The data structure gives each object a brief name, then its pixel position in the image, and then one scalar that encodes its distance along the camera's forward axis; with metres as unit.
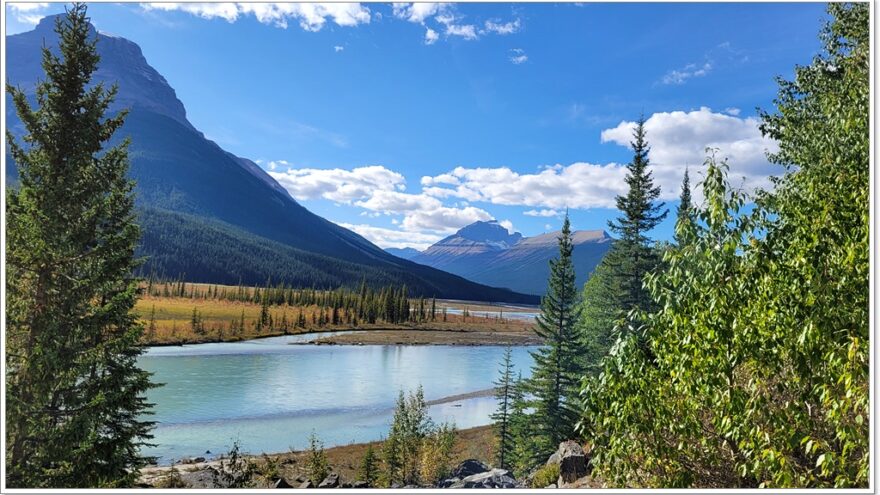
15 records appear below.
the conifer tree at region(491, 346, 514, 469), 33.56
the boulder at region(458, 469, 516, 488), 21.58
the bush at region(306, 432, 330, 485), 22.72
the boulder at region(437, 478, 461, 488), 23.54
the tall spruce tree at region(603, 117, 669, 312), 27.91
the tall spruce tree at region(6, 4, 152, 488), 10.25
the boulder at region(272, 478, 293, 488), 20.25
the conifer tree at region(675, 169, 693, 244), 32.41
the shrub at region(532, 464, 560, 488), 19.84
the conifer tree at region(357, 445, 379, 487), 24.05
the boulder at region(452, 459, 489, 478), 27.27
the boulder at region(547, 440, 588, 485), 18.22
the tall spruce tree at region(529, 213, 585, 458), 29.69
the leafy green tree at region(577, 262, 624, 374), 30.03
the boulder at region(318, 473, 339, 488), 20.53
